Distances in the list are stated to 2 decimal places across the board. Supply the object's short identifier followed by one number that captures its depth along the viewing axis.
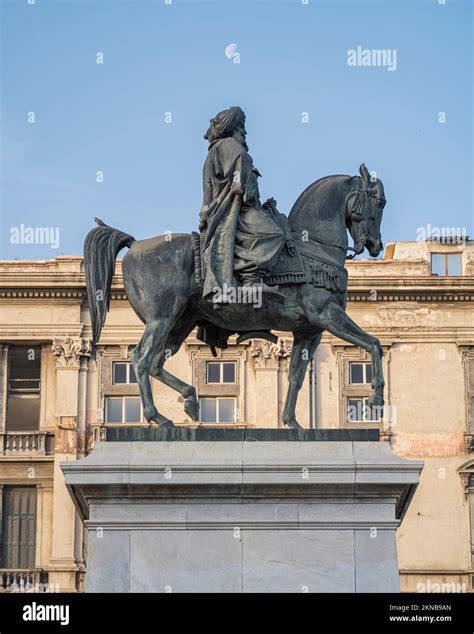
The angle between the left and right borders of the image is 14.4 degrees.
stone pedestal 20.38
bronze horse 21.83
